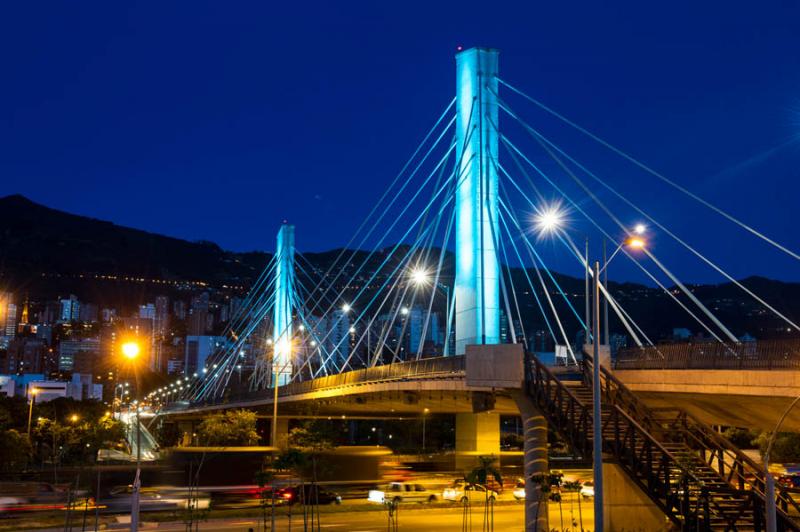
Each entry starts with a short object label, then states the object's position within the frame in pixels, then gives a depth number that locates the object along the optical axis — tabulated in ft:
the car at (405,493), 120.57
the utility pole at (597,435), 57.52
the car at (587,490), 134.41
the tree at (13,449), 182.39
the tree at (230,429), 187.01
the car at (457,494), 126.29
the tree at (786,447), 175.52
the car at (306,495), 111.45
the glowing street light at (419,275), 135.07
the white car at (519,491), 132.87
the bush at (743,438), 202.54
